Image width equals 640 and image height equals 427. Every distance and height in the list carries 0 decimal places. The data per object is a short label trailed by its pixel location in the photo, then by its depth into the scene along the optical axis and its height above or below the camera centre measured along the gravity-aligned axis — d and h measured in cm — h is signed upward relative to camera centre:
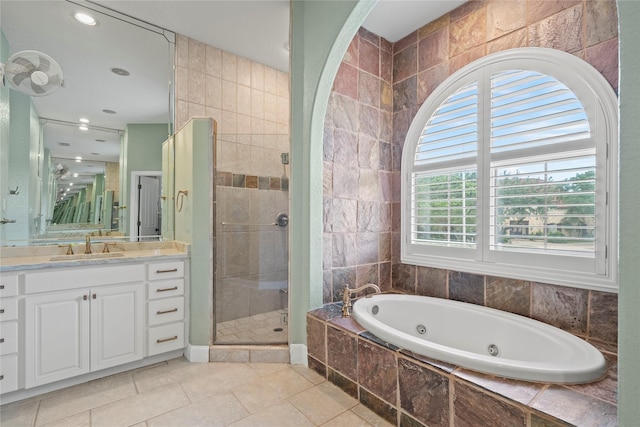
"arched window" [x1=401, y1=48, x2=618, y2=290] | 175 +31
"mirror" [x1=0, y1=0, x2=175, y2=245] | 207 +73
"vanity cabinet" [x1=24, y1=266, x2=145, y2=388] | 180 -71
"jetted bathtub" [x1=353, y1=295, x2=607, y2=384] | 129 -70
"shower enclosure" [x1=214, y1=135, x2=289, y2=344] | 243 -27
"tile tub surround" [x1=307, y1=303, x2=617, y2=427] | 111 -77
